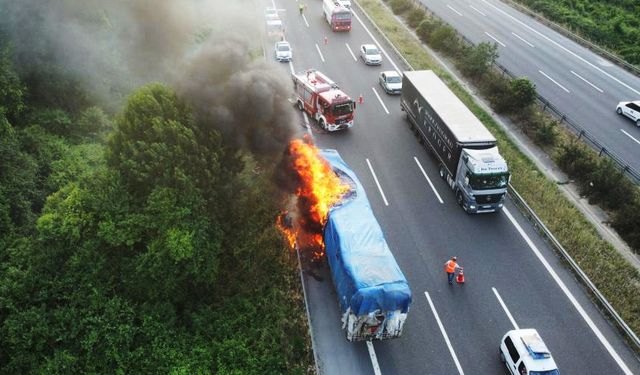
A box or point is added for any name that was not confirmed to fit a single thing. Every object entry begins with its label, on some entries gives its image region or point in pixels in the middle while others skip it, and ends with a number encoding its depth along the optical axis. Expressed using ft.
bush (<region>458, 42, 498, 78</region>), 114.21
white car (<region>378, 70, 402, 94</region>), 111.34
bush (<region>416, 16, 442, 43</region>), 139.03
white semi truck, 72.28
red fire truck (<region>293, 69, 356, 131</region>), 93.30
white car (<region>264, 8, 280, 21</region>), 148.20
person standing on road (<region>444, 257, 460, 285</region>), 62.59
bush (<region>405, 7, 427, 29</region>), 150.43
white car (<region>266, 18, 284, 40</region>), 140.87
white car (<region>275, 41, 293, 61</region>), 123.75
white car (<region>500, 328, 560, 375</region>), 49.42
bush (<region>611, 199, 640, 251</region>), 70.13
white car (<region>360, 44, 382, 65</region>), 124.77
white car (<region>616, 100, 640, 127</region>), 101.69
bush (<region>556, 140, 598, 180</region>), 82.99
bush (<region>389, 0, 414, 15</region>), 162.30
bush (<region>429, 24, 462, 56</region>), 129.08
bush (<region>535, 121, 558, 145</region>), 92.48
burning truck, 50.55
